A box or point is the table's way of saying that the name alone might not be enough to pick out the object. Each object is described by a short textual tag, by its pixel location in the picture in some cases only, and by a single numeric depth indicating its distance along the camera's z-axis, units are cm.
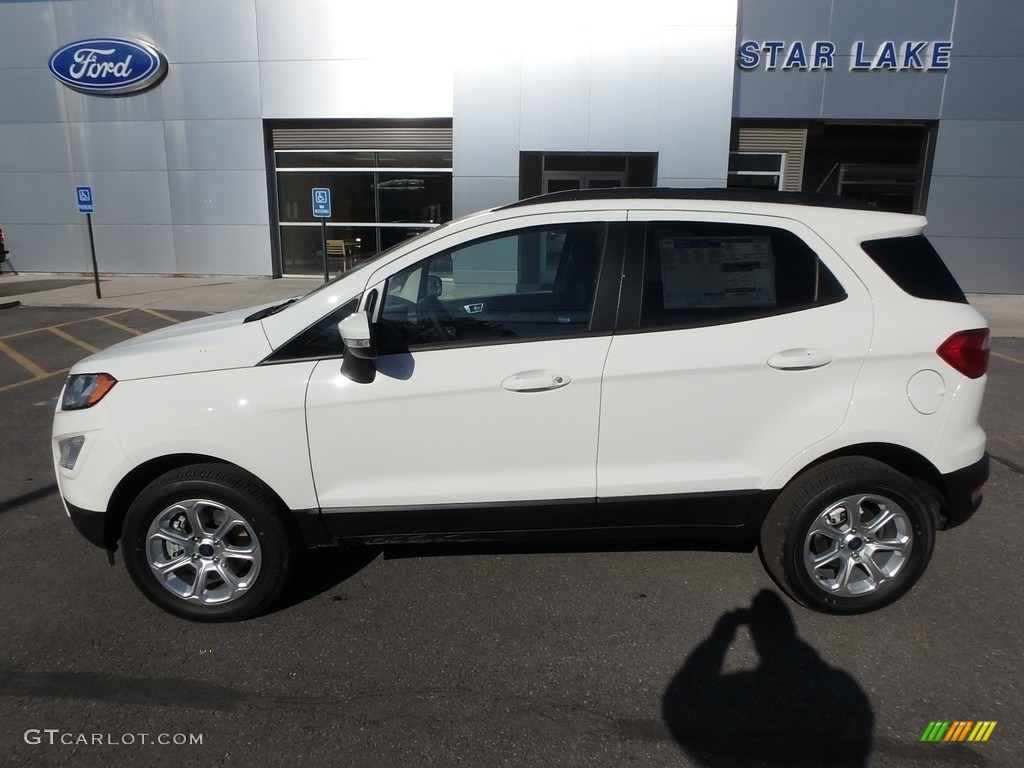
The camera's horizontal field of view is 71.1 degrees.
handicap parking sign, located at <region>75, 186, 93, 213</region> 1391
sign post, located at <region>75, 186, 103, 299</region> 1391
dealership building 1398
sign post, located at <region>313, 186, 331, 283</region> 1298
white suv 301
